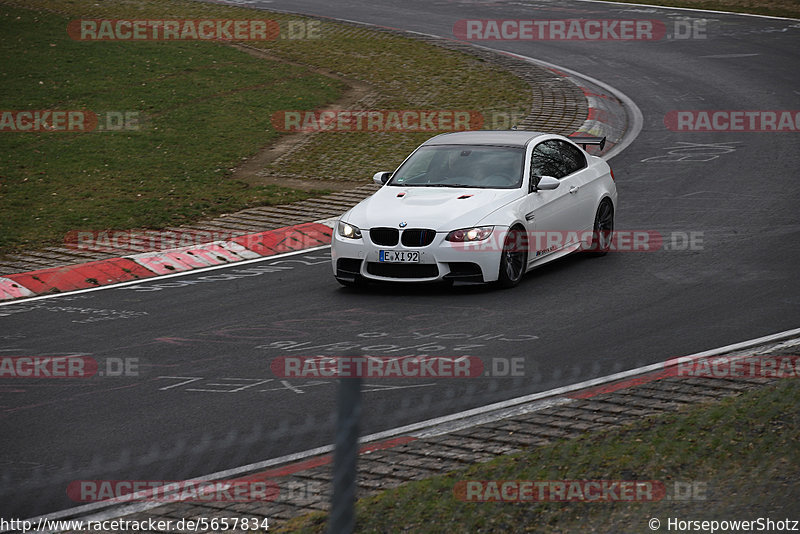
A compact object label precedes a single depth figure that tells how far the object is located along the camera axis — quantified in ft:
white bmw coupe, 75.10
